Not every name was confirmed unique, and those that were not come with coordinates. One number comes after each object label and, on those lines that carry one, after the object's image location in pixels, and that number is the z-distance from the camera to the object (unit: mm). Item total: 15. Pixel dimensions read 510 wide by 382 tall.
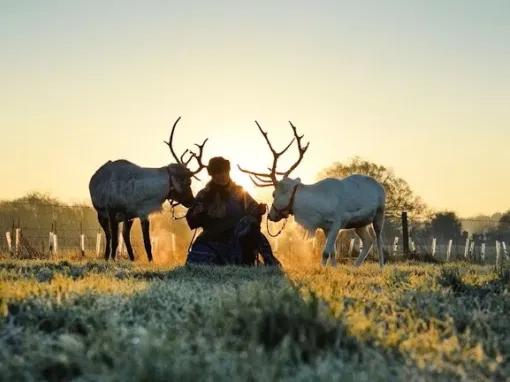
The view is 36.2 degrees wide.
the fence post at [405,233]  23477
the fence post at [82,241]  23109
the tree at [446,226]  67650
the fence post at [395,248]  23419
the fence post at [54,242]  22744
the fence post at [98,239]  25431
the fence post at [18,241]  19781
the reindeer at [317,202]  13352
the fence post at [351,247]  23512
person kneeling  11523
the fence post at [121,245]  21328
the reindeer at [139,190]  14852
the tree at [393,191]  46906
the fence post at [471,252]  26108
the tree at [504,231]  66606
